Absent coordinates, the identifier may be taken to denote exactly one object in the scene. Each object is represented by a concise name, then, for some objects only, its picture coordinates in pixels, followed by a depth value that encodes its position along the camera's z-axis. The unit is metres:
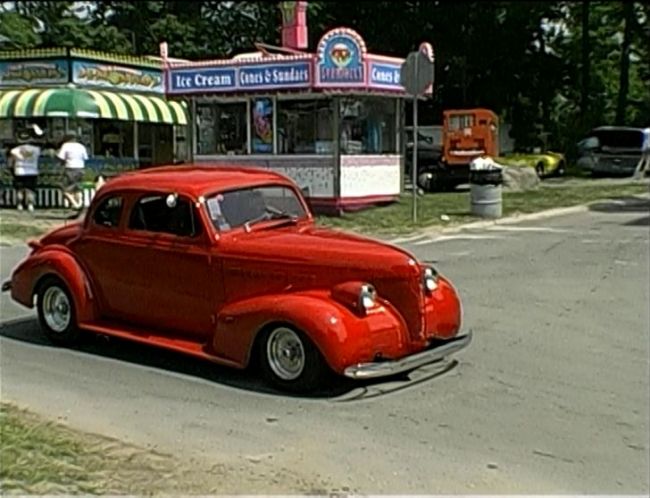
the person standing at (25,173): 24.81
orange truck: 32.66
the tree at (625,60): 45.94
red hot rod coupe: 7.70
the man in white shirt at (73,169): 23.20
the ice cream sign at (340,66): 22.53
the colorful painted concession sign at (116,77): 26.47
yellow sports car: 38.00
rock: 31.39
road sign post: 21.27
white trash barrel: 22.17
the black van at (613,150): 39.44
